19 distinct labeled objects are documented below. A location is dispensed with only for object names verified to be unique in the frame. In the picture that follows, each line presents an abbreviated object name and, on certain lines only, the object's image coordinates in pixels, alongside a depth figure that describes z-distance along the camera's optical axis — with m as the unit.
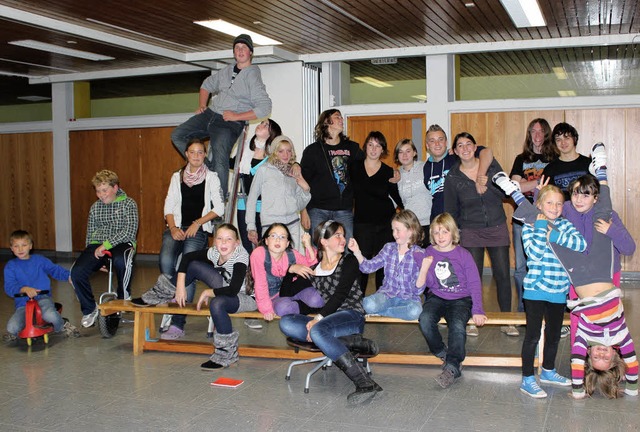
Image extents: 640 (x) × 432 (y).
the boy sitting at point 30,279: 6.08
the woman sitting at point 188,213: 6.09
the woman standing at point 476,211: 5.70
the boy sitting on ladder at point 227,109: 5.91
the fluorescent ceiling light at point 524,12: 7.04
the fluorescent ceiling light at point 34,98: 13.25
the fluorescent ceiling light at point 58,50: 8.62
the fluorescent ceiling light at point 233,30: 7.75
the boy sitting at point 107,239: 6.33
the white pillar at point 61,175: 12.28
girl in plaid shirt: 5.01
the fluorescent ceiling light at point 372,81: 10.39
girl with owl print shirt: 4.79
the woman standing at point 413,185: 6.14
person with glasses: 5.02
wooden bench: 4.98
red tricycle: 5.93
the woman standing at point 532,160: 5.98
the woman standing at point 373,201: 6.19
